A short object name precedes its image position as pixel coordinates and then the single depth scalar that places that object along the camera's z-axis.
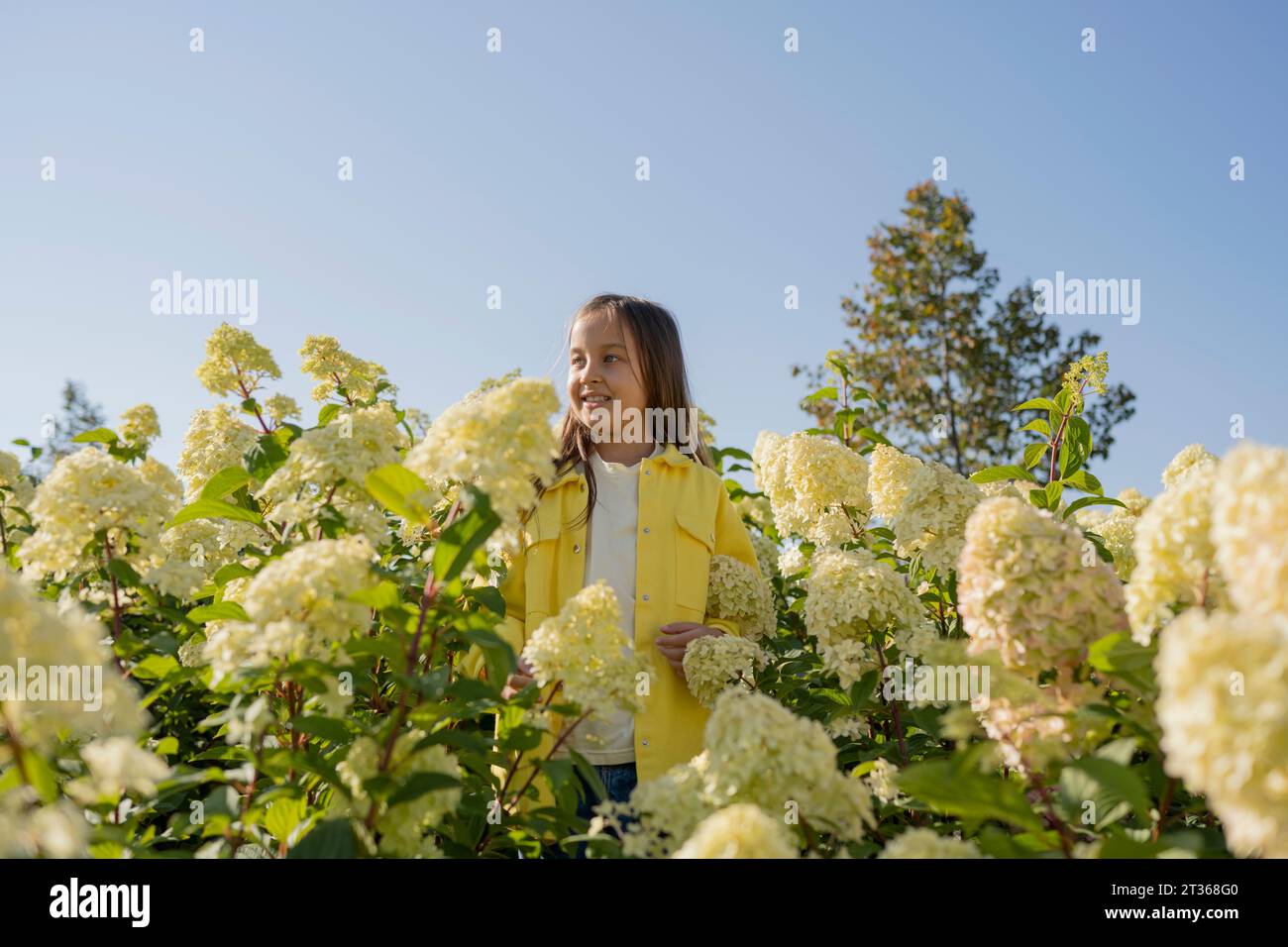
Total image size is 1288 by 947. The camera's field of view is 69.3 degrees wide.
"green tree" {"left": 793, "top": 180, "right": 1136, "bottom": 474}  20.75
